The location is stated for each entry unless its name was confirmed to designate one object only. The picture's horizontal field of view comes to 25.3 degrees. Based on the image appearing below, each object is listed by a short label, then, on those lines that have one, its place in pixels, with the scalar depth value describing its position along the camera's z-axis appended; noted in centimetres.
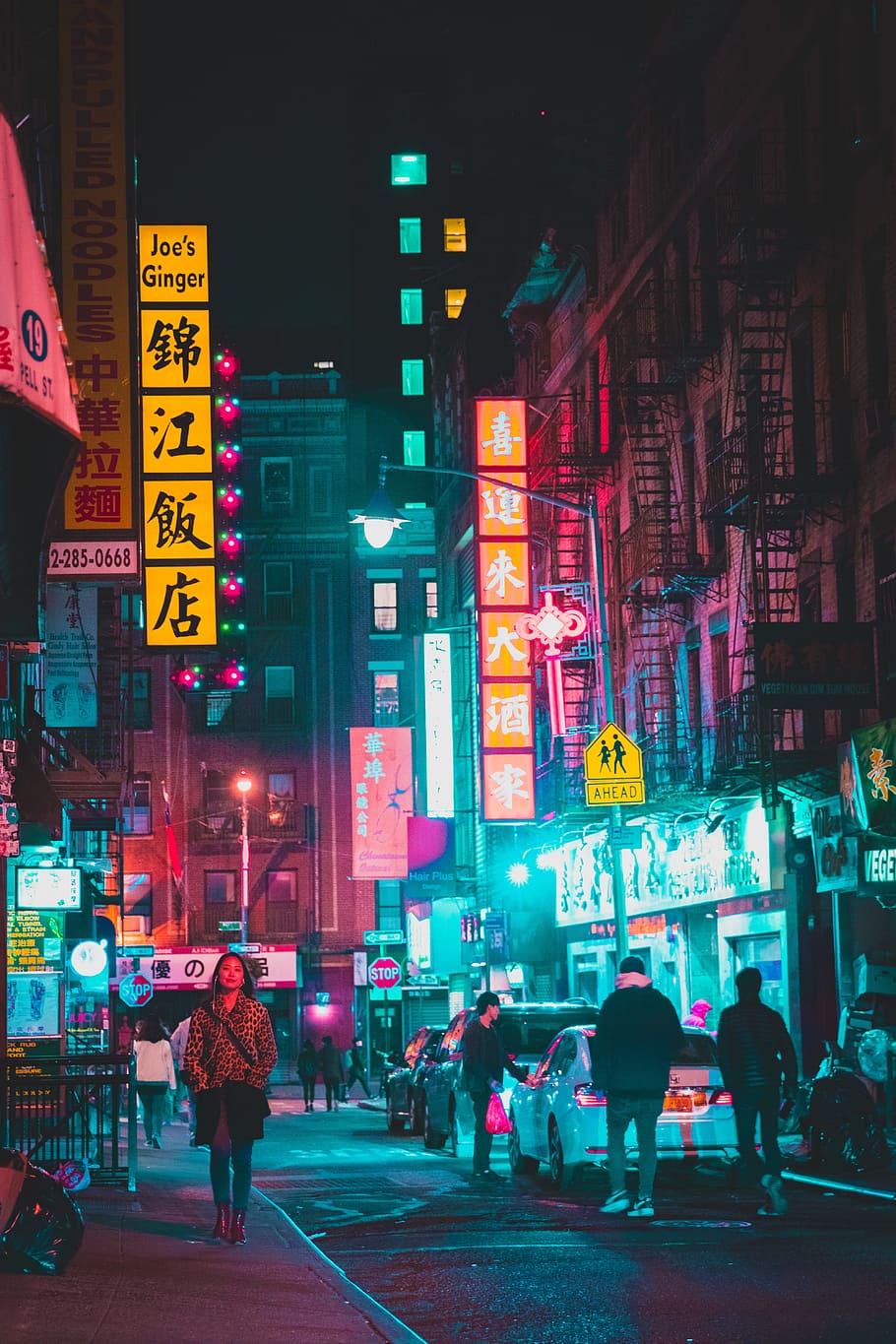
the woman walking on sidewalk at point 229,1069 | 1312
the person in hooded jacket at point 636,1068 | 1480
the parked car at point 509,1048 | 2403
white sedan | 1747
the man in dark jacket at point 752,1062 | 1543
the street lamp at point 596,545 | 2688
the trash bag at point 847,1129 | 1897
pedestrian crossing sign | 2680
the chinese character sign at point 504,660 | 3756
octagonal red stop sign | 4866
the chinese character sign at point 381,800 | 5566
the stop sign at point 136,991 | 4350
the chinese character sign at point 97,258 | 1655
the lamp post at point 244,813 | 6327
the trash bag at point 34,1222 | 1059
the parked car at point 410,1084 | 3009
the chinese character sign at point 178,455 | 2339
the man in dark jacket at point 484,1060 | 1991
